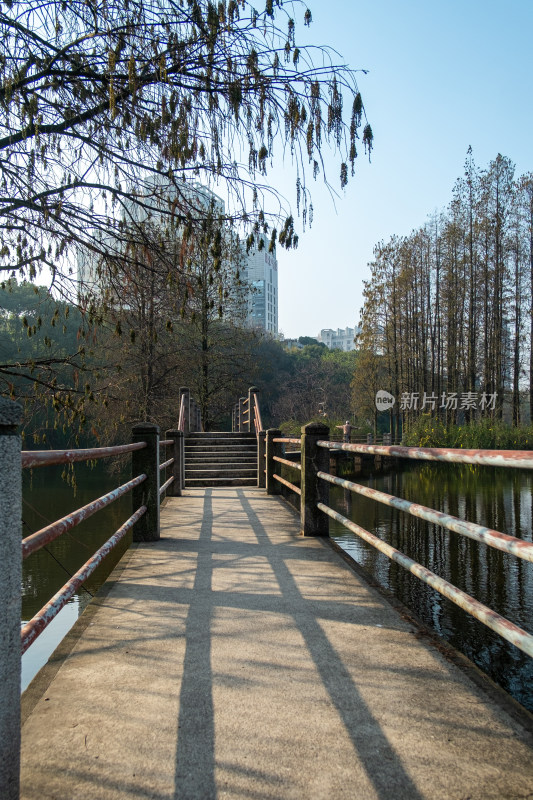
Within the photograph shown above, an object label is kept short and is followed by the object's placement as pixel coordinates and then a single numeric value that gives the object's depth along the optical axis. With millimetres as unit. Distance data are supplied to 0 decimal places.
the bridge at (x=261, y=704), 1622
